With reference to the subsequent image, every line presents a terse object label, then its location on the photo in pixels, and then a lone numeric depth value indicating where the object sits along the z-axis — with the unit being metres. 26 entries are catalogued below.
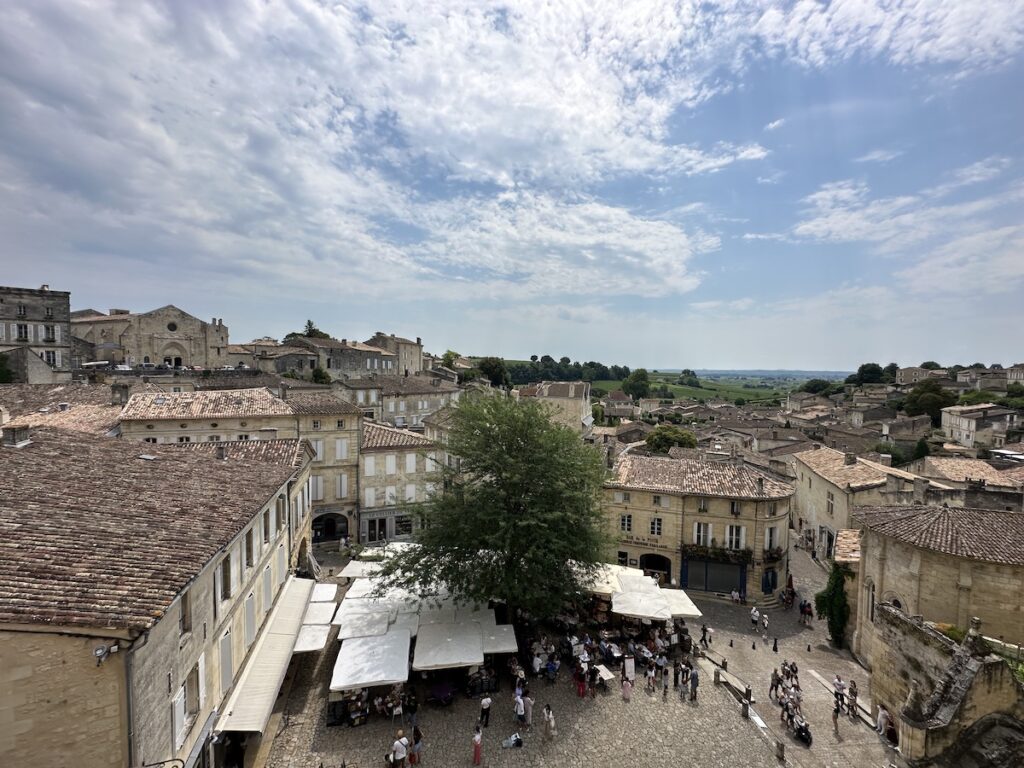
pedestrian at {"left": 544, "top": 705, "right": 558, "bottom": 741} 14.45
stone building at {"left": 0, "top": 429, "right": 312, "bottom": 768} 7.65
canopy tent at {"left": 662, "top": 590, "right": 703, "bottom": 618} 20.30
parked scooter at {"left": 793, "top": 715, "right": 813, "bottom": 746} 15.05
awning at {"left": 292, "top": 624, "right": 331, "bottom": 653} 16.88
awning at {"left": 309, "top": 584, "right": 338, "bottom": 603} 20.44
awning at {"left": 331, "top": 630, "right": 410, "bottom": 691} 14.84
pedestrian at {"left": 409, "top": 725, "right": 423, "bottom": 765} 13.33
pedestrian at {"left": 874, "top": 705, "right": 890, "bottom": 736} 15.77
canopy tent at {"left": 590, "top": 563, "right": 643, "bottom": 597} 21.27
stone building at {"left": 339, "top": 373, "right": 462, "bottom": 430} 53.88
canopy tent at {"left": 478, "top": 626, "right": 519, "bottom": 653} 16.88
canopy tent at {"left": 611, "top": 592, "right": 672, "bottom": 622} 19.91
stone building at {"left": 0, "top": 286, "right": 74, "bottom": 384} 45.66
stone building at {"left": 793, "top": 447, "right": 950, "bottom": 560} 29.52
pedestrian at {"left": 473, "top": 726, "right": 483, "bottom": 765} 13.33
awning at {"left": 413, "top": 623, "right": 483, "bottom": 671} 15.91
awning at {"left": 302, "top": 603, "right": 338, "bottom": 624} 18.69
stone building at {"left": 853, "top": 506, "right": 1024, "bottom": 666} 16.67
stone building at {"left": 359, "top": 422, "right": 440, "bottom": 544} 32.38
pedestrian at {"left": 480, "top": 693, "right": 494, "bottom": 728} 14.86
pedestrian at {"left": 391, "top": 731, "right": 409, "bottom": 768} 12.82
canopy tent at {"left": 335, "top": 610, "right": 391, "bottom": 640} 17.53
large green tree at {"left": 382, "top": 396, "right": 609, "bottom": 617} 18.22
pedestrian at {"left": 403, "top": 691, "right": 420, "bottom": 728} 15.13
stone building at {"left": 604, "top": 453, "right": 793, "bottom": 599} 27.41
